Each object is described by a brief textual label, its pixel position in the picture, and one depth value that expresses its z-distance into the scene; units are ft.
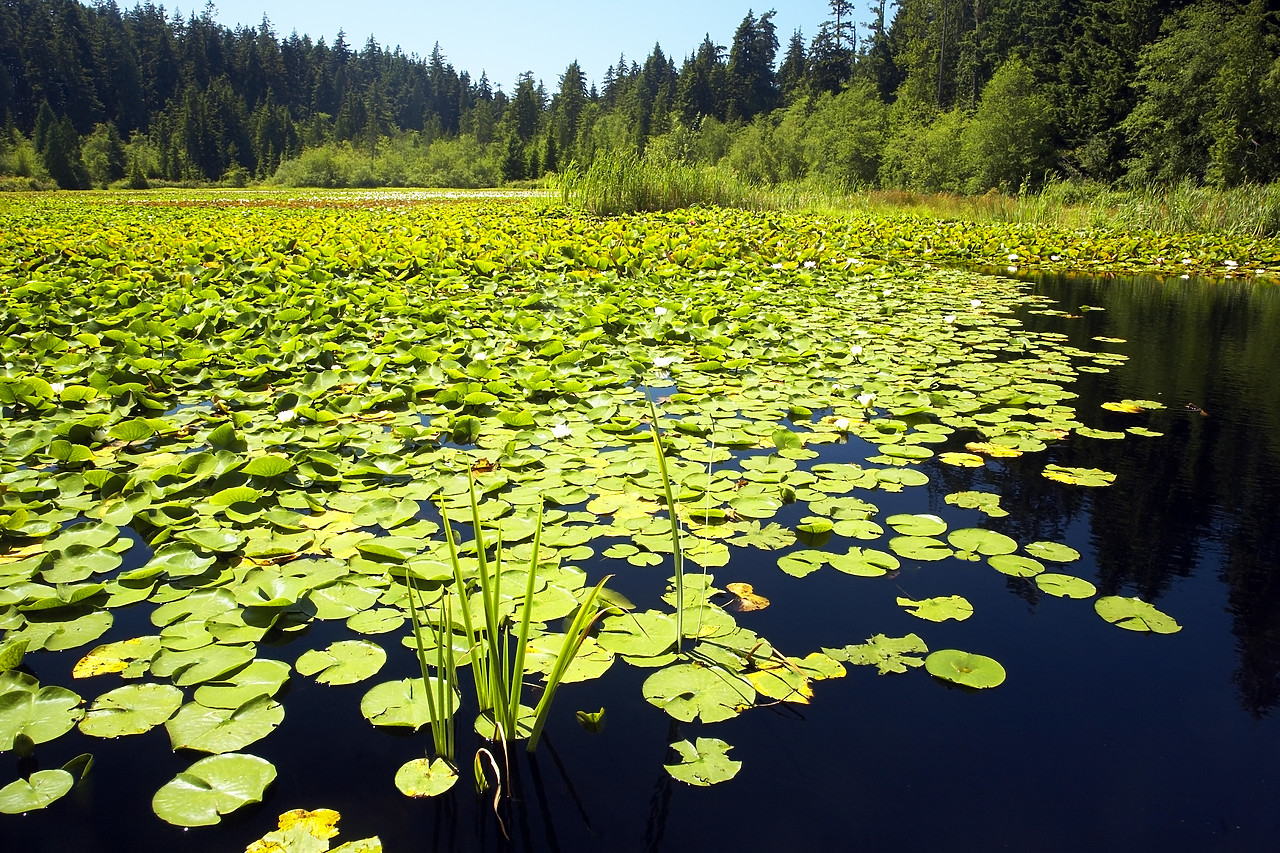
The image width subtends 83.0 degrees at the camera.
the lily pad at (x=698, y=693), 4.22
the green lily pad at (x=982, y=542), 6.10
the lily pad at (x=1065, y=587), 5.51
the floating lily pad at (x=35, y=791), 3.52
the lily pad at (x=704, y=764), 3.78
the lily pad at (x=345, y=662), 4.53
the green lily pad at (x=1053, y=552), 5.99
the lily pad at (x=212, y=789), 3.49
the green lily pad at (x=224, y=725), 3.93
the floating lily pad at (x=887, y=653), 4.70
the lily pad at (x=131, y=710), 4.06
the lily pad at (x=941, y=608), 5.16
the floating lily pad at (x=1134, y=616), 5.10
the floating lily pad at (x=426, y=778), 3.62
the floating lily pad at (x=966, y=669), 4.45
